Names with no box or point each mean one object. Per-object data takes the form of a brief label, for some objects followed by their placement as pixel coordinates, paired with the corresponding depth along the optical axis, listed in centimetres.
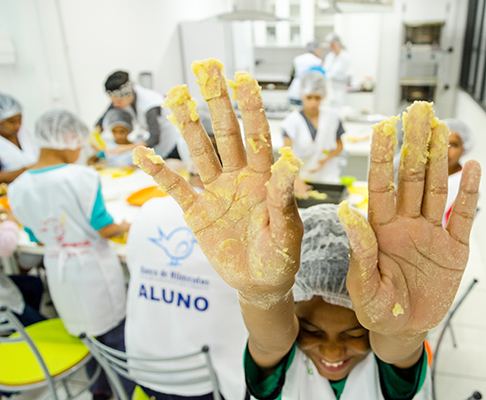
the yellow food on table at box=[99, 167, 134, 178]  281
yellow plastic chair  142
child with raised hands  52
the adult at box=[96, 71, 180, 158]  281
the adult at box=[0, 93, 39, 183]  253
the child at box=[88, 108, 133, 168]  296
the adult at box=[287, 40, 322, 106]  464
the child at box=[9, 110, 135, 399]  156
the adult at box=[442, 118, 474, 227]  197
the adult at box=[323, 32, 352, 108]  498
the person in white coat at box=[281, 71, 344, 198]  268
